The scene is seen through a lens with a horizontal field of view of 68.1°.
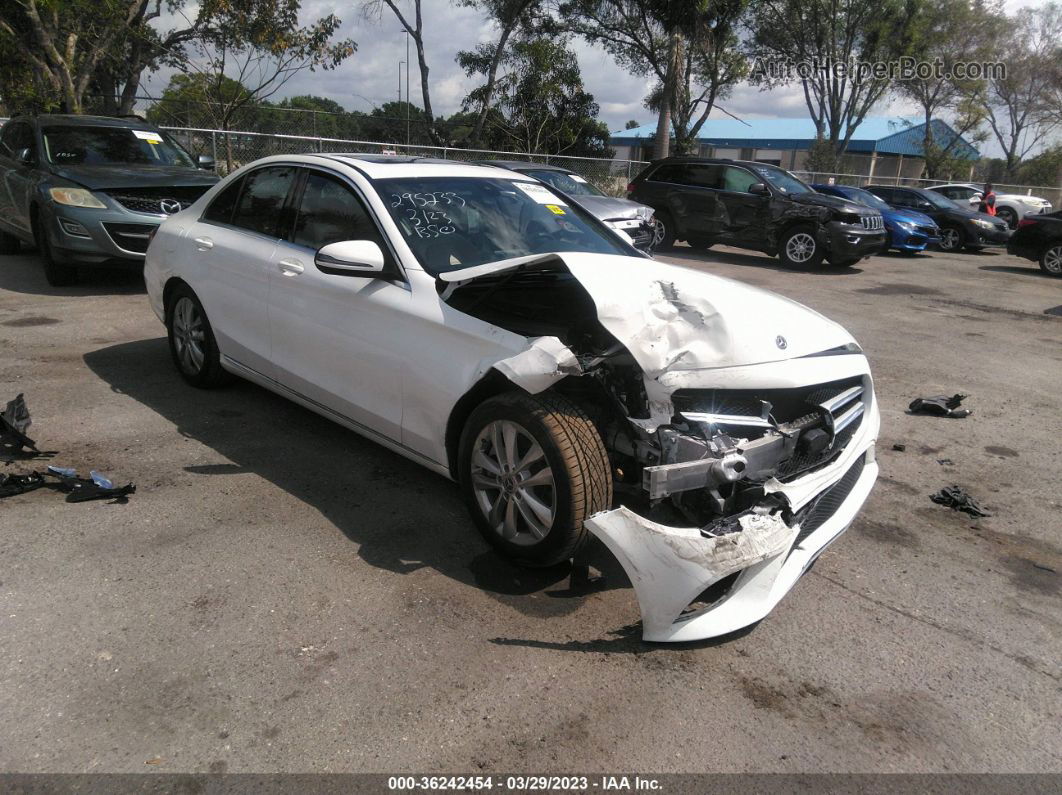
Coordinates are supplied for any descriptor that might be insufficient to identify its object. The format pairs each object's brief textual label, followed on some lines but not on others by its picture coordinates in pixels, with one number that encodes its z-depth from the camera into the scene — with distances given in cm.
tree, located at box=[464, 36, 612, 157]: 2655
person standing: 2222
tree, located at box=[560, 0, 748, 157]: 2377
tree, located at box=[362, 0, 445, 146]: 2500
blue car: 1741
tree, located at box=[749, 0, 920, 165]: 3159
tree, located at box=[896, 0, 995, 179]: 3403
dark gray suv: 839
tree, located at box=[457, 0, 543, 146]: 2577
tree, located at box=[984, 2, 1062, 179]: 4216
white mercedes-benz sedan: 294
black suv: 1419
